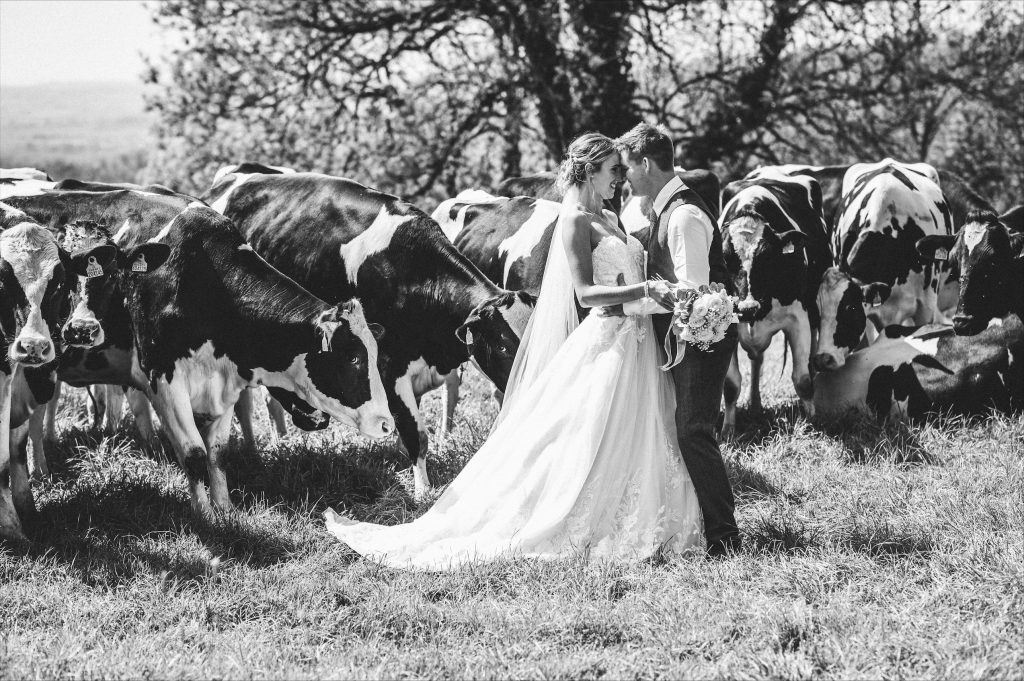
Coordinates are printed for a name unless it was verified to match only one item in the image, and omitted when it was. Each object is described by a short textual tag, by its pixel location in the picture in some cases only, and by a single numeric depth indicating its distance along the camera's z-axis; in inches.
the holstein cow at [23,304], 450.0
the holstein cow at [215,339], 529.7
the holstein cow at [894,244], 799.7
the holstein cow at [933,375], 640.4
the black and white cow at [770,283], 685.3
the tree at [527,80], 1235.2
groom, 426.9
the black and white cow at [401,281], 575.8
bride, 441.1
